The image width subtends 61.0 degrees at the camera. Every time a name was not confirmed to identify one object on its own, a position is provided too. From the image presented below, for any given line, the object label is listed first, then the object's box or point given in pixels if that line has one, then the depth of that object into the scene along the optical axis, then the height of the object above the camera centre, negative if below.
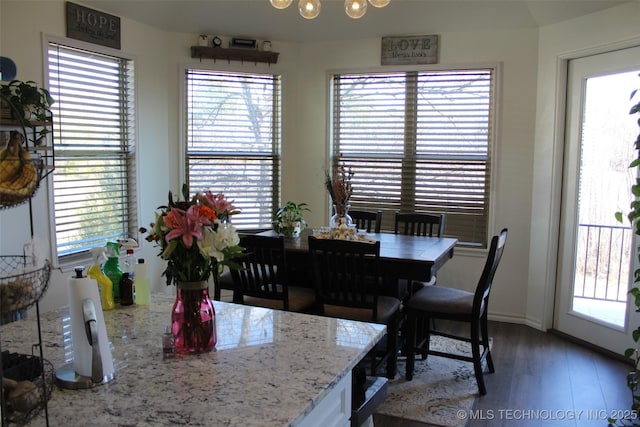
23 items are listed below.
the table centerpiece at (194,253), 1.54 -0.26
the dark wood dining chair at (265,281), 3.36 -0.74
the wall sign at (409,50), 4.87 +1.08
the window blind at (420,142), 4.87 +0.25
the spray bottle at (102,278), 1.98 -0.42
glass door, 3.91 -0.22
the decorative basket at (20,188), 0.98 -0.05
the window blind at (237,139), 5.11 +0.26
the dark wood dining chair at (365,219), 4.60 -0.44
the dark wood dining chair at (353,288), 3.23 -0.74
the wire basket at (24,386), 1.15 -0.50
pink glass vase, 1.62 -0.47
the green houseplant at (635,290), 2.57 -0.56
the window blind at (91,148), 3.91 +0.12
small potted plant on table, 4.07 -0.41
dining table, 3.32 -0.55
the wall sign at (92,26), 3.88 +1.03
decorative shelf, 4.95 +1.03
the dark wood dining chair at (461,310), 3.31 -0.88
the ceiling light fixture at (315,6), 3.02 +0.91
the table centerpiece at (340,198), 3.90 -0.22
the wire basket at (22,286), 0.96 -0.22
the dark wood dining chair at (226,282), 3.79 -0.84
